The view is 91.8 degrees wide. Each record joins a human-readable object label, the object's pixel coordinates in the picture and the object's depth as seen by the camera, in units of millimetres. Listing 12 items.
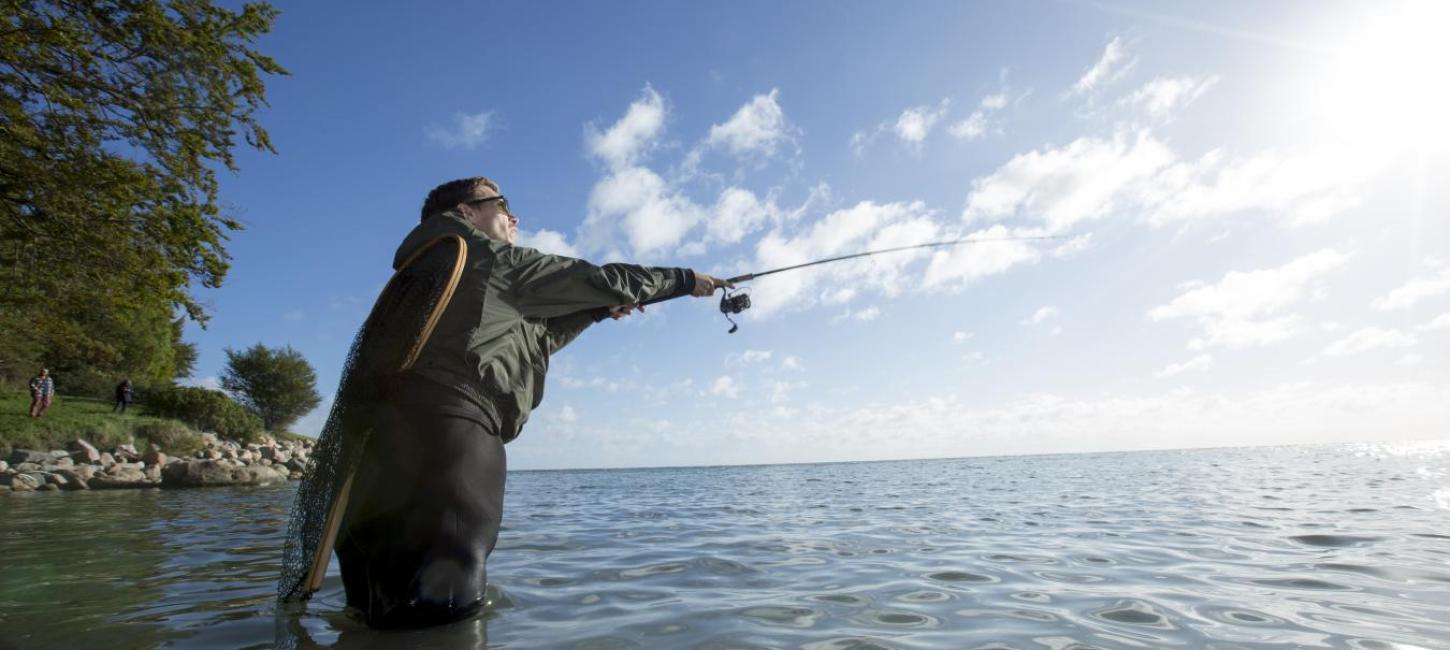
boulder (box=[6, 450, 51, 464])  23344
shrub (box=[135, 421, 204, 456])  29359
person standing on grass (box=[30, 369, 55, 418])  27719
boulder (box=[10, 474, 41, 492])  19609
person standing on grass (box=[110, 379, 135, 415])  33312
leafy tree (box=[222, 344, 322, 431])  51469
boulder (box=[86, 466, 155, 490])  21203
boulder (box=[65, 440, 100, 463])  24312
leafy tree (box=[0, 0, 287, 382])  11203
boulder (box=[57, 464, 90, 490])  20594
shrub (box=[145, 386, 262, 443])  36281
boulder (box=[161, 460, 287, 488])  21797
